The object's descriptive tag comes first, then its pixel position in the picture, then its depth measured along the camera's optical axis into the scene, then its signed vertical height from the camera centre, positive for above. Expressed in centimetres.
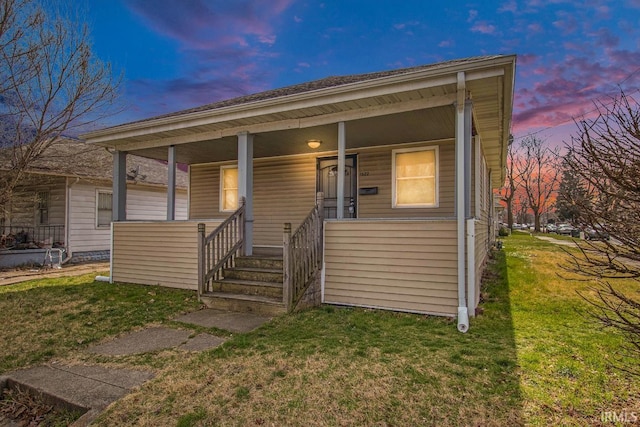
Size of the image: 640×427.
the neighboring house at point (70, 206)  1127 +37
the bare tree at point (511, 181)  3169 +385
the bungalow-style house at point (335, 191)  501 +61
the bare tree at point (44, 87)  730 +298
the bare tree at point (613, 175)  209 +29
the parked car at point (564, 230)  3372 -97
